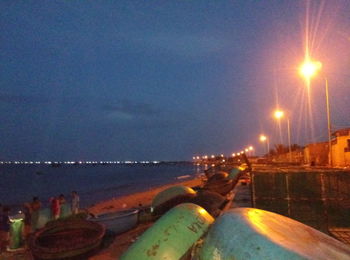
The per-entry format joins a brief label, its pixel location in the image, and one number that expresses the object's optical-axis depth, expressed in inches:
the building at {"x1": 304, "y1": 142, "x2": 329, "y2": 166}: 1301.7
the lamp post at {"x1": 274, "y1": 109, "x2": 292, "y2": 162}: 1222.0
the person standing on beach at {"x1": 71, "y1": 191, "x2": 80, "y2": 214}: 734.6
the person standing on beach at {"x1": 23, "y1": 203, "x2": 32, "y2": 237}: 679.1
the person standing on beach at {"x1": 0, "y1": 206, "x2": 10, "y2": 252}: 510.3
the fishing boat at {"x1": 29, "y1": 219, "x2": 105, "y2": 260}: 402.6
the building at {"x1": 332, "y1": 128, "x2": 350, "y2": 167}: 1065.3
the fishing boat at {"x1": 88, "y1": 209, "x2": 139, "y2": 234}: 544.6
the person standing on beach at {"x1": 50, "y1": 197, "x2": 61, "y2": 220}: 626.5
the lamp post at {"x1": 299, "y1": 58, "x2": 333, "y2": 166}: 639.8
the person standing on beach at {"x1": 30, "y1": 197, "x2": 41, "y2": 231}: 608.6
